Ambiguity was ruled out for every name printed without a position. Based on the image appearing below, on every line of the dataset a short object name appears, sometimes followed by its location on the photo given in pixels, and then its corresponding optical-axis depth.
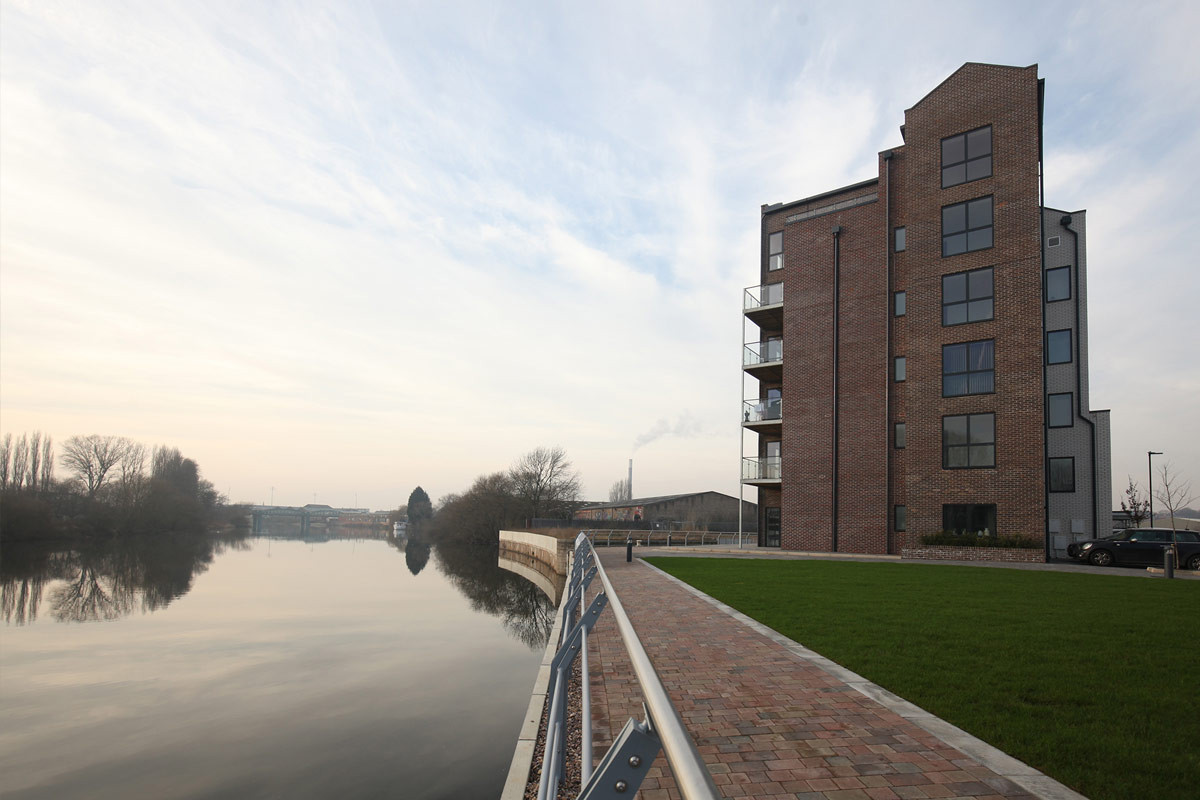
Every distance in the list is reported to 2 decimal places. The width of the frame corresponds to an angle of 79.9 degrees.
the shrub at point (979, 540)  20.81
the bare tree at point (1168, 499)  24.98
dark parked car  19.12
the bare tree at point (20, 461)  69.00
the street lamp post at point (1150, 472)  30.24
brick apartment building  22.34
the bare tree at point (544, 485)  62.19
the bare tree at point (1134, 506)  34.31
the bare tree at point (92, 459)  68.94
